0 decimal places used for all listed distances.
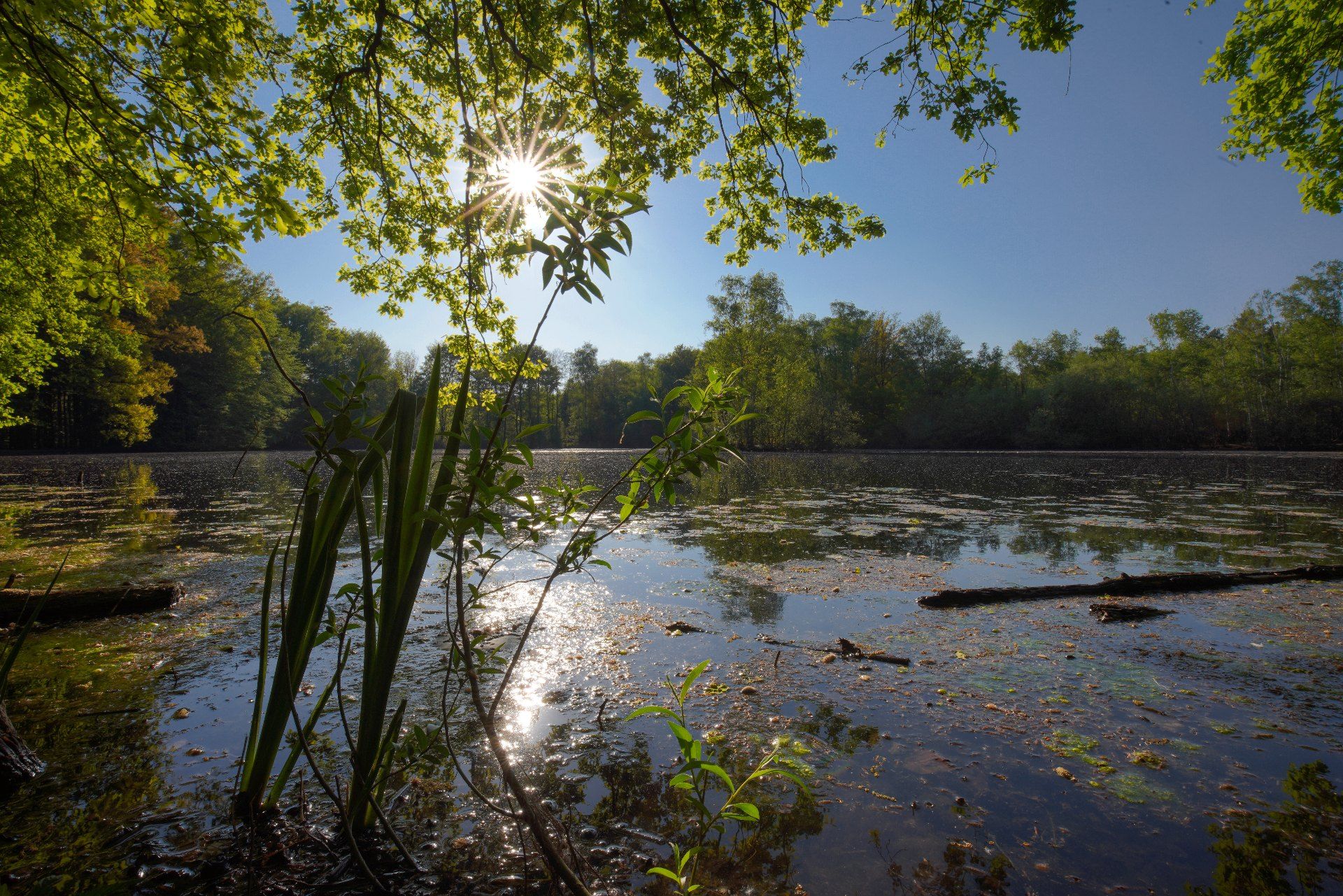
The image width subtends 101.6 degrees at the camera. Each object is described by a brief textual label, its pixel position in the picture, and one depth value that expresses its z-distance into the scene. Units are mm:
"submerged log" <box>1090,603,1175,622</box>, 4145
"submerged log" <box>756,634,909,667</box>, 3347
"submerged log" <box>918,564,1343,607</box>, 4523
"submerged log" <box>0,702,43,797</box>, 1939
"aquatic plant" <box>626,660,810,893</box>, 1131
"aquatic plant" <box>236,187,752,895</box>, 1267
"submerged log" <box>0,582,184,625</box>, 3924
